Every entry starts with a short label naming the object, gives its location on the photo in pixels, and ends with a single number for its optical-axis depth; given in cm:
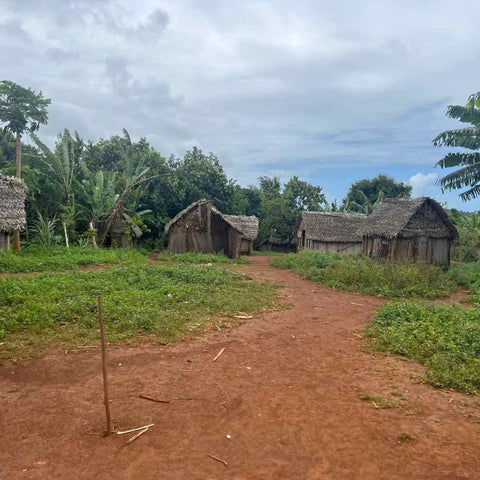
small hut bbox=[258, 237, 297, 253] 3372
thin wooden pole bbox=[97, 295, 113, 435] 391
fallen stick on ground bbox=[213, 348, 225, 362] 607
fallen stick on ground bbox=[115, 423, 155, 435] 394
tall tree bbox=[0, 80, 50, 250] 1736
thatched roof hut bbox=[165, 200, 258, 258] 2088
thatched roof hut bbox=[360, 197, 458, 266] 1798
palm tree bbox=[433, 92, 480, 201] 1516
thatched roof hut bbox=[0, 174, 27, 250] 1557
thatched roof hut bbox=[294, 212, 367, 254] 2656
